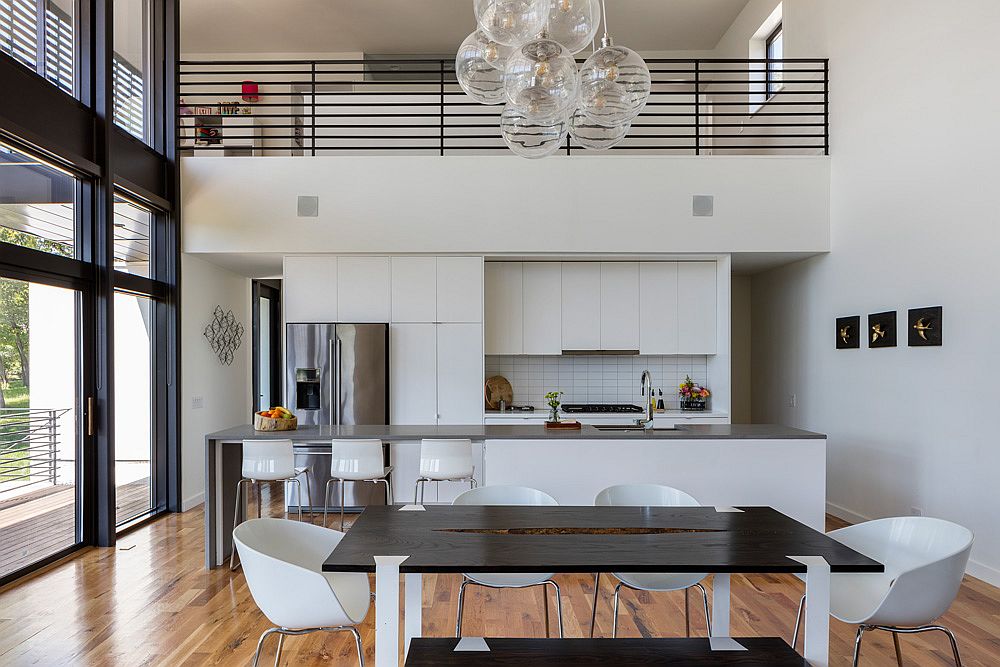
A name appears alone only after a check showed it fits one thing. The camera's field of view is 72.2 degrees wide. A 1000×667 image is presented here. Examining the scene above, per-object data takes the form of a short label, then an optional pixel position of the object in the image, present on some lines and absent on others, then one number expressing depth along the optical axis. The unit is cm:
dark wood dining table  204
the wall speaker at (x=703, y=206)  605
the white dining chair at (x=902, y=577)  227
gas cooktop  669
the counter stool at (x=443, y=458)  439
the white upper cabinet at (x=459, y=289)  619
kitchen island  443
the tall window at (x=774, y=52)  688
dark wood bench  188
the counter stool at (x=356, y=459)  441
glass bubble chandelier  235
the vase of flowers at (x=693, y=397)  662
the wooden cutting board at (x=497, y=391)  679
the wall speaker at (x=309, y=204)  604
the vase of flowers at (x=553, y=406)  506
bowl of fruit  452
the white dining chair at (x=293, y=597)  221
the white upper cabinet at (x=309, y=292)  614
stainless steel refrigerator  601
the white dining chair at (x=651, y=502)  277
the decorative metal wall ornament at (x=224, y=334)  666
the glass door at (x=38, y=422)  397
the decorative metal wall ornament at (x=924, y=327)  444
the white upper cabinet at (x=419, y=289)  619
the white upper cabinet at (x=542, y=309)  667
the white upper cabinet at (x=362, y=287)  616
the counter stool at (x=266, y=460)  427
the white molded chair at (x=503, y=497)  310
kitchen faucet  464
